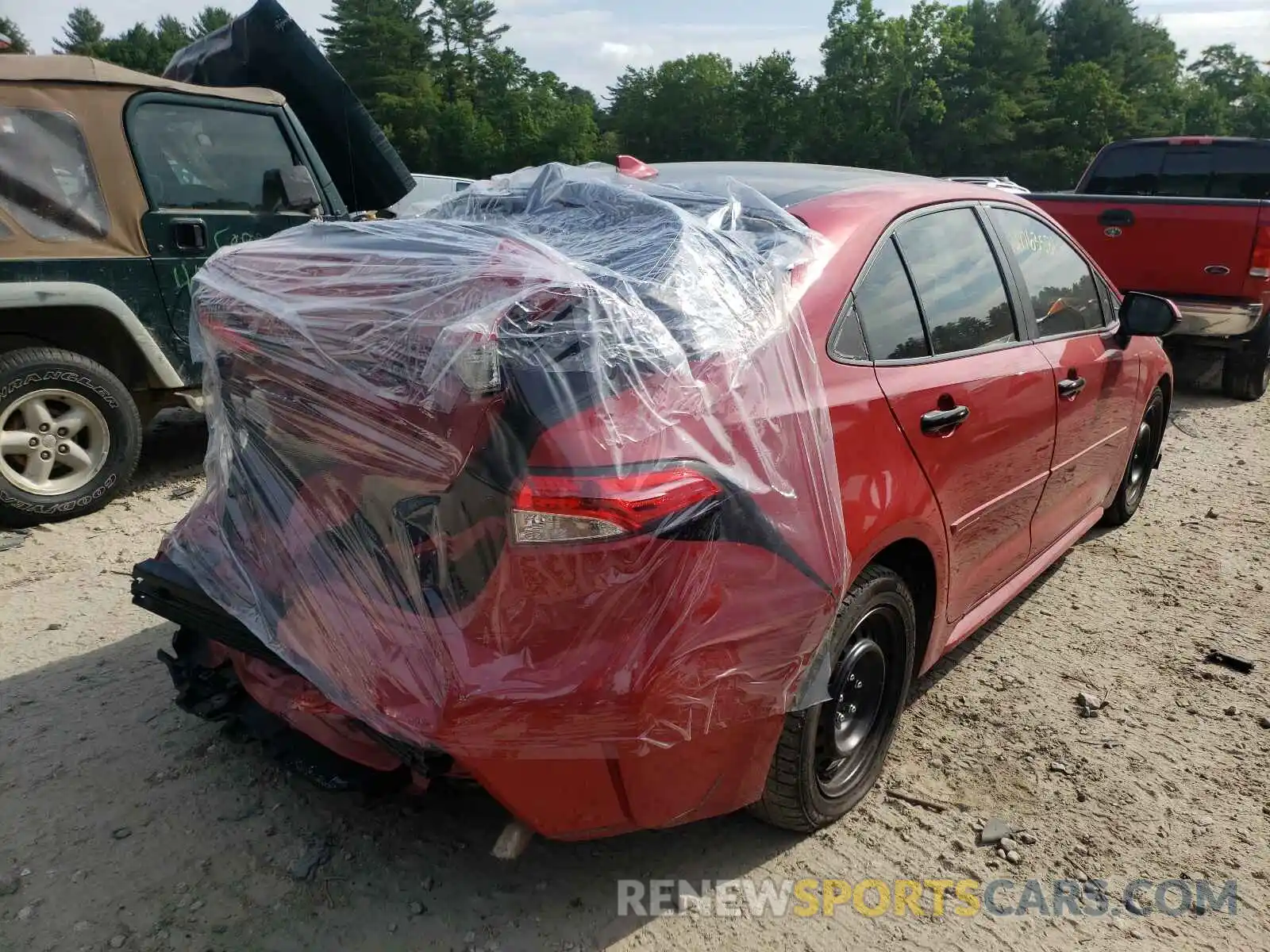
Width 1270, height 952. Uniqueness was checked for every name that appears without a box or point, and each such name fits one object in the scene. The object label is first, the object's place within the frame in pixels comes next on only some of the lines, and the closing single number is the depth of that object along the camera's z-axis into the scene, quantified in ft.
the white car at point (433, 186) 36.32
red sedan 5.66
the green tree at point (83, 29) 237.27
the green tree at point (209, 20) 213.03
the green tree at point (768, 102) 168.25
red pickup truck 22.41
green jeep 14.12
